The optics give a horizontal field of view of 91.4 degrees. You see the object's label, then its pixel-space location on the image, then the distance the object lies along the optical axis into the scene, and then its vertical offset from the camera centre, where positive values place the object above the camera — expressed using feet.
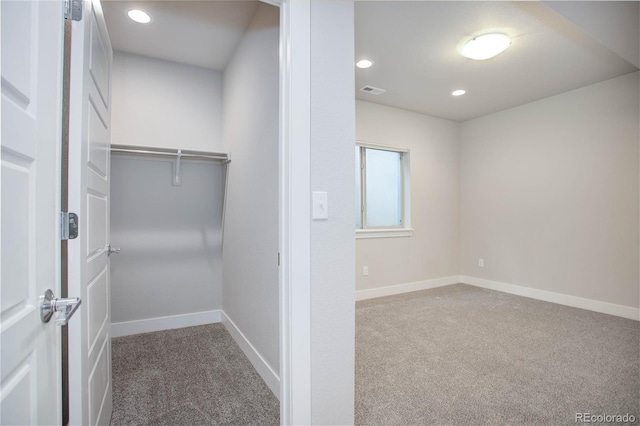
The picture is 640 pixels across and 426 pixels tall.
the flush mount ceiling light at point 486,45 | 8.27 +4.64
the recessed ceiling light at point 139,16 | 7.41 +4.88
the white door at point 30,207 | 2.16 +0.09
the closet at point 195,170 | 7.18 +1.38
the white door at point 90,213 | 3.49 +0.06
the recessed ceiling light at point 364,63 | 9.78 +4.87
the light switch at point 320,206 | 4.46 +0.15
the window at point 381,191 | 13.99 +1.14
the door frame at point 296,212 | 4.33 +0.06
